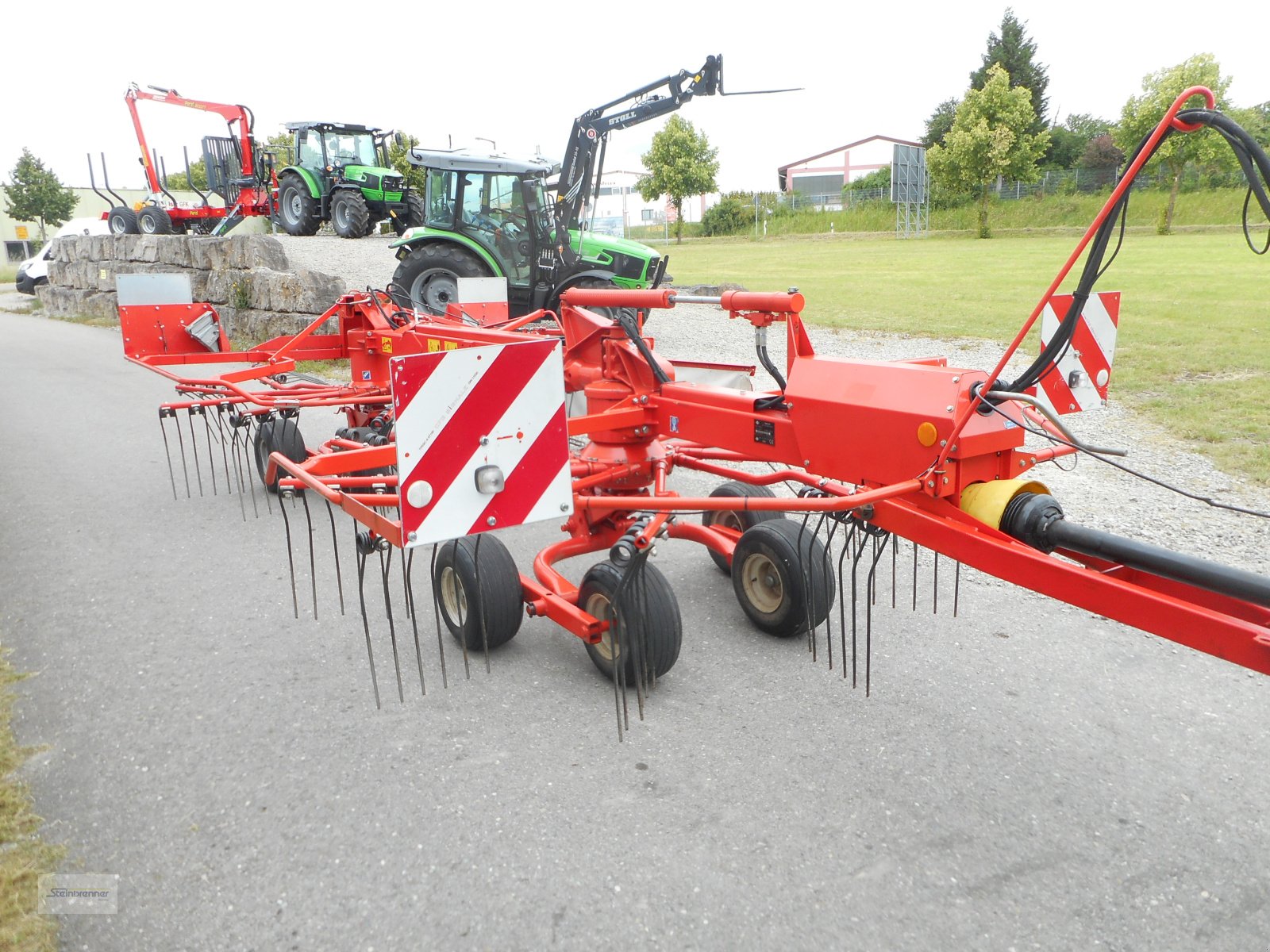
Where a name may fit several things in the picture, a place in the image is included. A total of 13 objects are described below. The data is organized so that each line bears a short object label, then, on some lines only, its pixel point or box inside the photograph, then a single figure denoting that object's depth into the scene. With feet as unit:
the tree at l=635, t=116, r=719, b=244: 140.67
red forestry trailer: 59.62
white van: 78.74
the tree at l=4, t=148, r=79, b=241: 130.52
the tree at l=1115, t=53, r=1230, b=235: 99.76
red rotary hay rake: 7.55
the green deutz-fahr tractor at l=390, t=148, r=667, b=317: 37.40
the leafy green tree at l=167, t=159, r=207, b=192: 187.28
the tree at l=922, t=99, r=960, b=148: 167.94
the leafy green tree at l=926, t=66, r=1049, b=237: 116.26
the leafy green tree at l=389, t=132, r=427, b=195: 110.28
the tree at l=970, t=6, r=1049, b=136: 166.09
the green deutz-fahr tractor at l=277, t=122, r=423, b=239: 56.03
